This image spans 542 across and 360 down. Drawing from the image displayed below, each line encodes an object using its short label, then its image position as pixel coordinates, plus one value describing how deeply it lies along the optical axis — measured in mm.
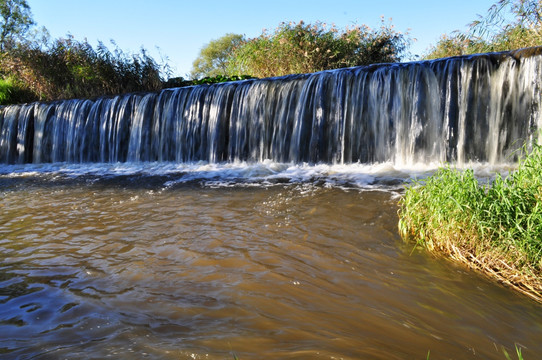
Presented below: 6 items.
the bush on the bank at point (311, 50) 15312
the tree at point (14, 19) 35188
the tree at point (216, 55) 43059
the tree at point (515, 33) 8898
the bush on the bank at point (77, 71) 15180
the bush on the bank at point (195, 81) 15258
